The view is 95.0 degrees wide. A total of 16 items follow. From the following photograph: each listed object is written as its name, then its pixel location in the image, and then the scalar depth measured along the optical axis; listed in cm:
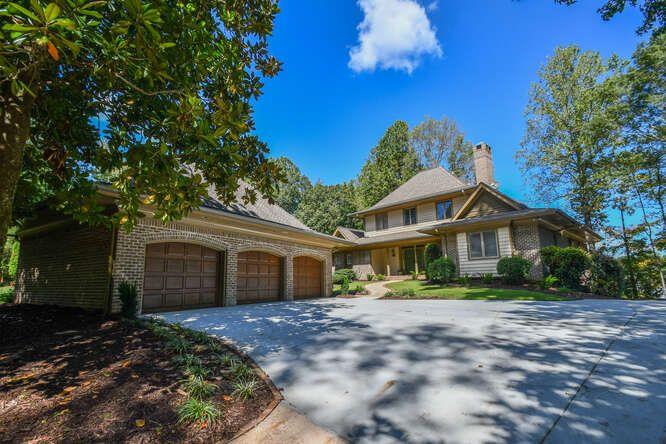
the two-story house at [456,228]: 1538
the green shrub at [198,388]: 329
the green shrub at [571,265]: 1360
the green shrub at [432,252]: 1906
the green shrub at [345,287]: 1663
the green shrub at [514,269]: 1425
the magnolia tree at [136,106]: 294
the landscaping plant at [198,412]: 286
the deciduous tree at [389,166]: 3575
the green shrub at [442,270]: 1636
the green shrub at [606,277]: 1397
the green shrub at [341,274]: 2299
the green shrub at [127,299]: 741
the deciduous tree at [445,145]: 3653
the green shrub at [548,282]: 1338
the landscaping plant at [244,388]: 344
